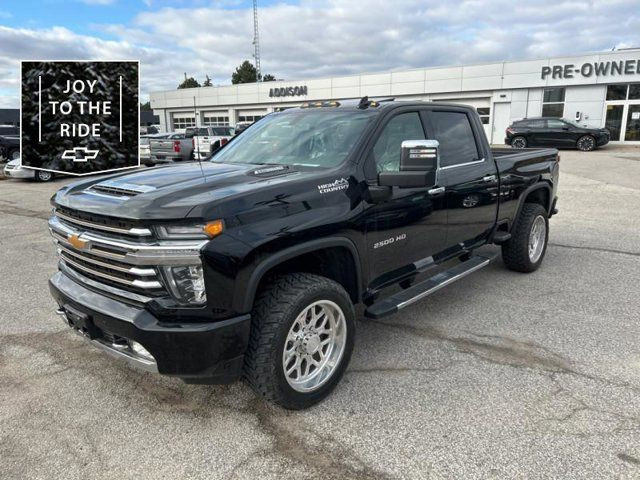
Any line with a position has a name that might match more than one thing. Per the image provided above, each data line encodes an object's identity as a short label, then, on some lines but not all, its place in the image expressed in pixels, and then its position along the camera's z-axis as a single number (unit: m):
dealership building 27.50
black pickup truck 2.54
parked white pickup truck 19.97
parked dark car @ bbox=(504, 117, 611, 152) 24.39
